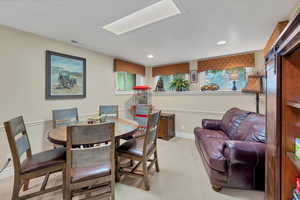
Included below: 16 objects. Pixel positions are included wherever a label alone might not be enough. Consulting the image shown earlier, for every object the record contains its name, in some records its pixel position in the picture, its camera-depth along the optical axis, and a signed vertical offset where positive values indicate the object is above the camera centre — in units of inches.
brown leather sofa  63.7 -29.5
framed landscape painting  101.0 +18.6
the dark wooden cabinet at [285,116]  36.2 -4.7
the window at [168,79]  183.9 +27.6
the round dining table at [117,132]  58.5 -16.5
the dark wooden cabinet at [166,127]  149.0 -30.6
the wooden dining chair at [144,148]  70.4 -27.2
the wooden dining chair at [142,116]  111.2 -14.9
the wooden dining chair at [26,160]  51.6 -26.3
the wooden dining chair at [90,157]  49.7 -22.1
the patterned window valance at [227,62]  132.5 +37.7
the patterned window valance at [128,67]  150.3 +38.6
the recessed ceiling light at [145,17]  69.9 +46.8
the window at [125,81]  164.9 +23.3
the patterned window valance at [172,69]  167.0 +38.4
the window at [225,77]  141.9 +23.4
